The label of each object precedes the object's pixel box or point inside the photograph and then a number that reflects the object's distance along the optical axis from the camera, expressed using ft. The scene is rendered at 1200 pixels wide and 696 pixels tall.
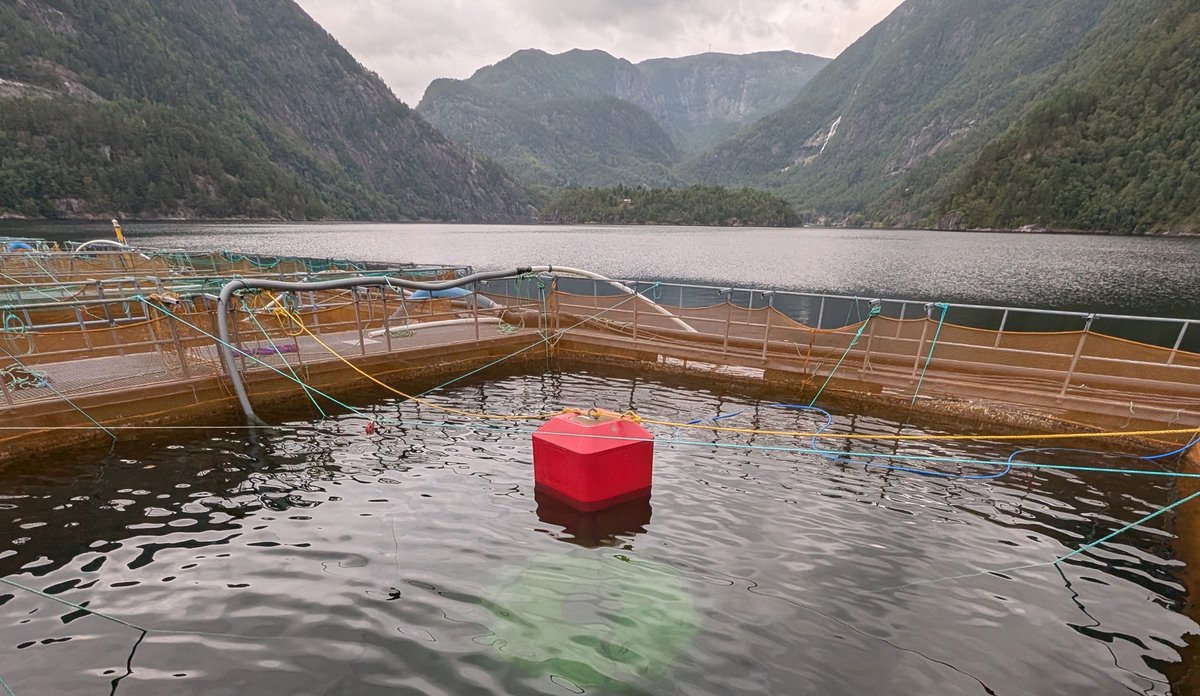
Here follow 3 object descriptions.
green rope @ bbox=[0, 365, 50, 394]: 36.04
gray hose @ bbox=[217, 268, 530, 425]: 38.40
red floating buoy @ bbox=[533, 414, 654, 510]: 26.32
